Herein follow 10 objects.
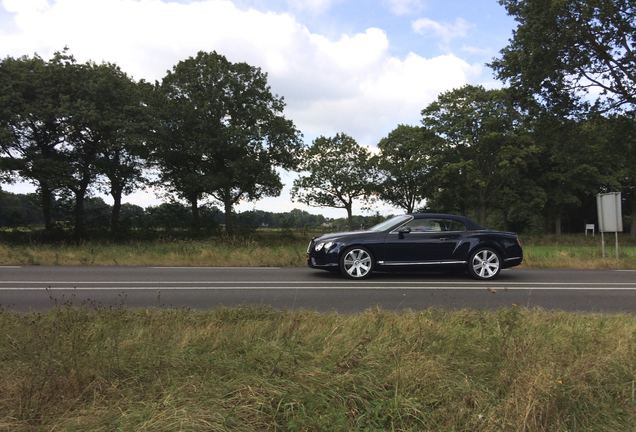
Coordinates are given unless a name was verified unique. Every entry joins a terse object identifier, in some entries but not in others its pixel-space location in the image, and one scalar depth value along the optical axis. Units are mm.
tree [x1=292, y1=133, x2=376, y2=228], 62938
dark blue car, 11812
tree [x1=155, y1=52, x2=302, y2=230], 37531
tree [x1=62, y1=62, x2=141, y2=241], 31688
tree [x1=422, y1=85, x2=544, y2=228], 46875
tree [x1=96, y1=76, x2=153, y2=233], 32250
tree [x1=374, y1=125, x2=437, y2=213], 52500
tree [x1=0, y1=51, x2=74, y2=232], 30000
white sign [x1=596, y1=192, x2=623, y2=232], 17125
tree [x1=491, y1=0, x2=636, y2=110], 22172
